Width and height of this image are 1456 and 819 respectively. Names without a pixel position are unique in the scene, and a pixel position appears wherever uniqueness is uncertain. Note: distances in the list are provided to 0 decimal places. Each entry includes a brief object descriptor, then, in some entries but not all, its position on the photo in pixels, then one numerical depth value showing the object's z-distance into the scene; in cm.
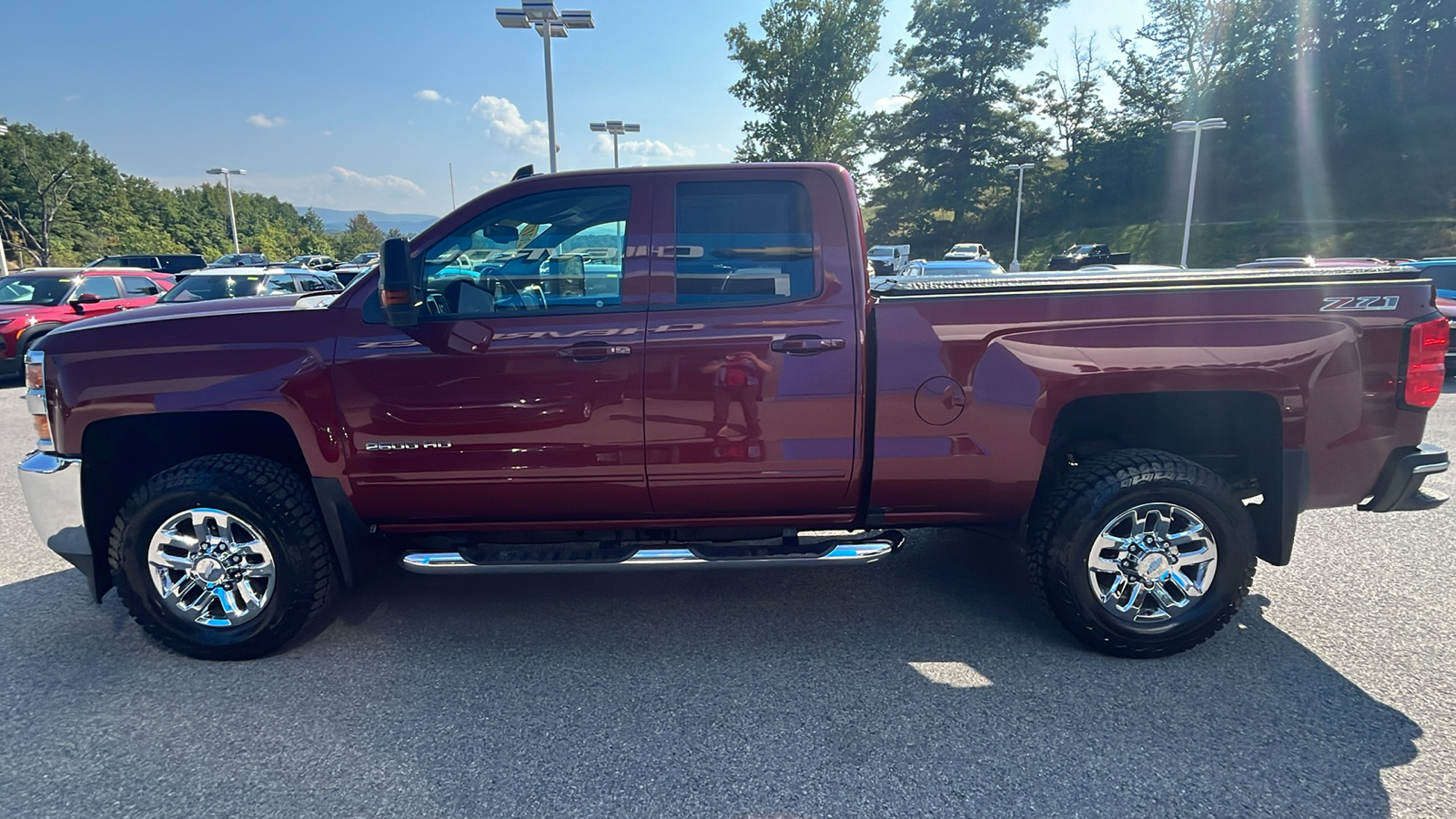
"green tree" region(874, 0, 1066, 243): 5534
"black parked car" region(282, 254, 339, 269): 3697
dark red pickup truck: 304
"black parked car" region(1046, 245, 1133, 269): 3284
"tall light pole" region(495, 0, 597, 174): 1321
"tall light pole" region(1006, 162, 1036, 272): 4494
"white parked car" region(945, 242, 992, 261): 3861
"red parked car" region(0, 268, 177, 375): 1017
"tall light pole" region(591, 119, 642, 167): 2502
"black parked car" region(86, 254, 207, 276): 2914
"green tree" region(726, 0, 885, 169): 4000
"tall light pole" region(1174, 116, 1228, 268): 2517
